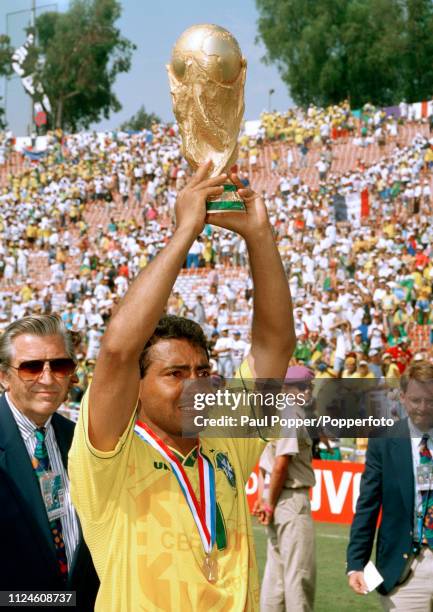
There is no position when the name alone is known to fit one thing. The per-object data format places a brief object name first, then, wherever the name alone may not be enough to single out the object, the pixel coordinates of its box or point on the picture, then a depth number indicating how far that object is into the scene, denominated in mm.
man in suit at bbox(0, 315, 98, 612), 3354
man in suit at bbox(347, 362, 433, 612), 4621
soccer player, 2492
